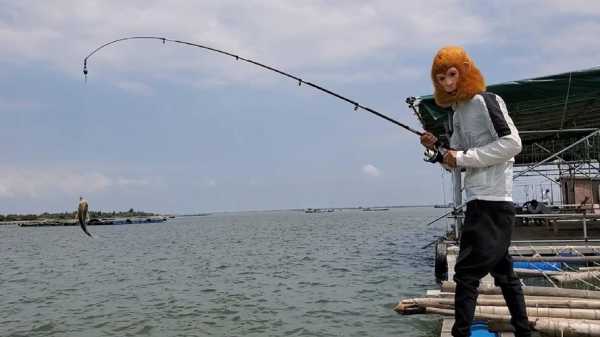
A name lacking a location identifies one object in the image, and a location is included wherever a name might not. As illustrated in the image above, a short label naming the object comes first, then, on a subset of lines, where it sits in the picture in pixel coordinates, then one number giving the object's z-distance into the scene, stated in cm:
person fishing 394
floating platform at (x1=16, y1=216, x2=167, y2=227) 12638
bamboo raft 504
